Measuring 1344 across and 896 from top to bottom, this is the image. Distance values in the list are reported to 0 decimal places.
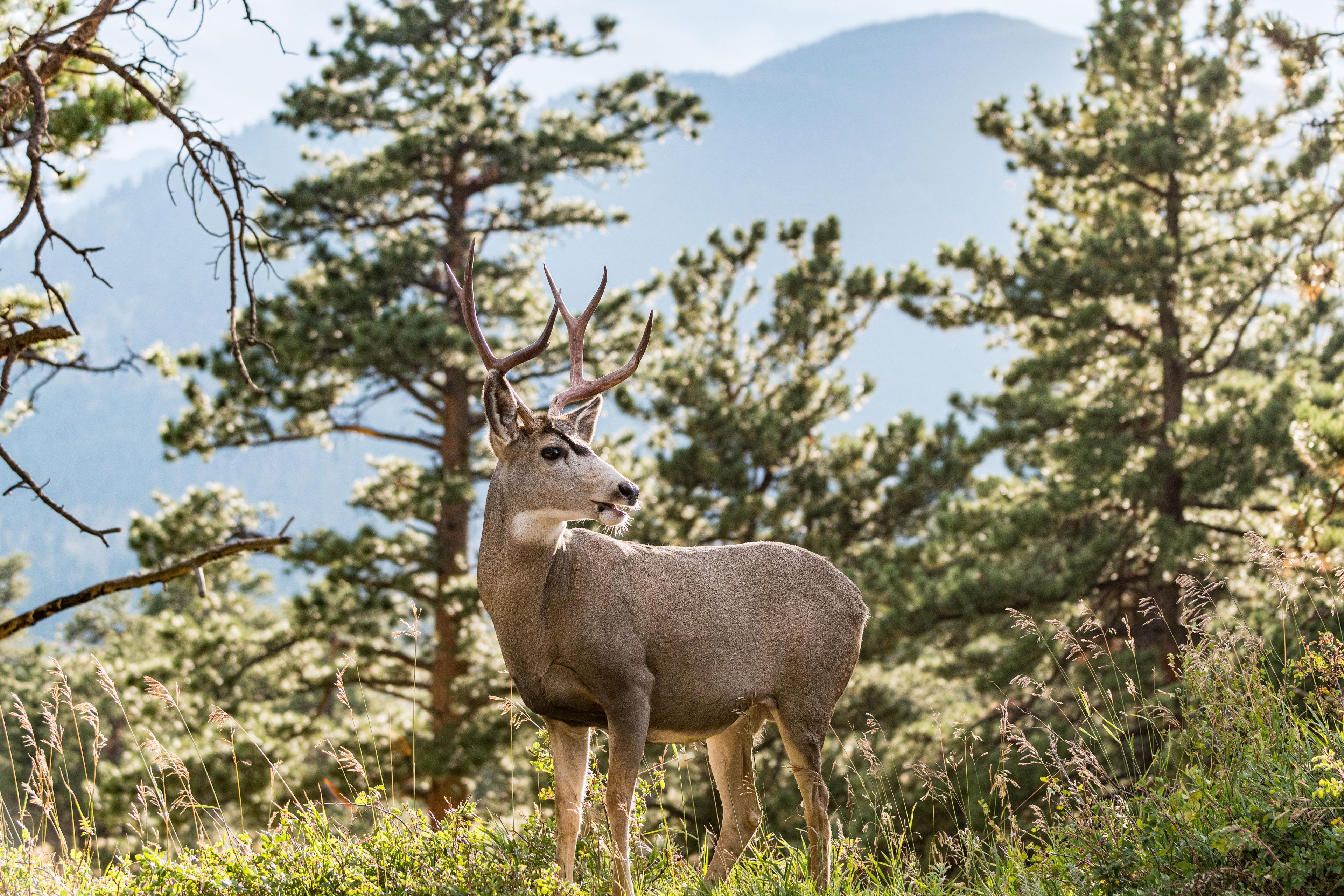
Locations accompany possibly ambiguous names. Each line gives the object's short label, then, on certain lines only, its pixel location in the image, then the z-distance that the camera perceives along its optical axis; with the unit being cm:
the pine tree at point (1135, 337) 3003
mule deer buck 838
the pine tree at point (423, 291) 3092
